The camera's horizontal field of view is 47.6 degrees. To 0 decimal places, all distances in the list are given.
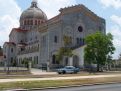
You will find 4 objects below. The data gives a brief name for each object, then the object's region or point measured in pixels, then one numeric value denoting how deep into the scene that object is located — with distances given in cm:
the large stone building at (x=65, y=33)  3558
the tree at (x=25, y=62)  4050
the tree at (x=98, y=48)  3070
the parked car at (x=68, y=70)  2557
